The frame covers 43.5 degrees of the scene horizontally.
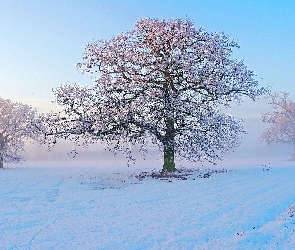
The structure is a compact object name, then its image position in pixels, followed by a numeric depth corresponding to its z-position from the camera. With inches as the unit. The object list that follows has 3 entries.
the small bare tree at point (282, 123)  2274.9
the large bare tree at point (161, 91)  932.0
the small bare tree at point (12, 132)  1528.1
